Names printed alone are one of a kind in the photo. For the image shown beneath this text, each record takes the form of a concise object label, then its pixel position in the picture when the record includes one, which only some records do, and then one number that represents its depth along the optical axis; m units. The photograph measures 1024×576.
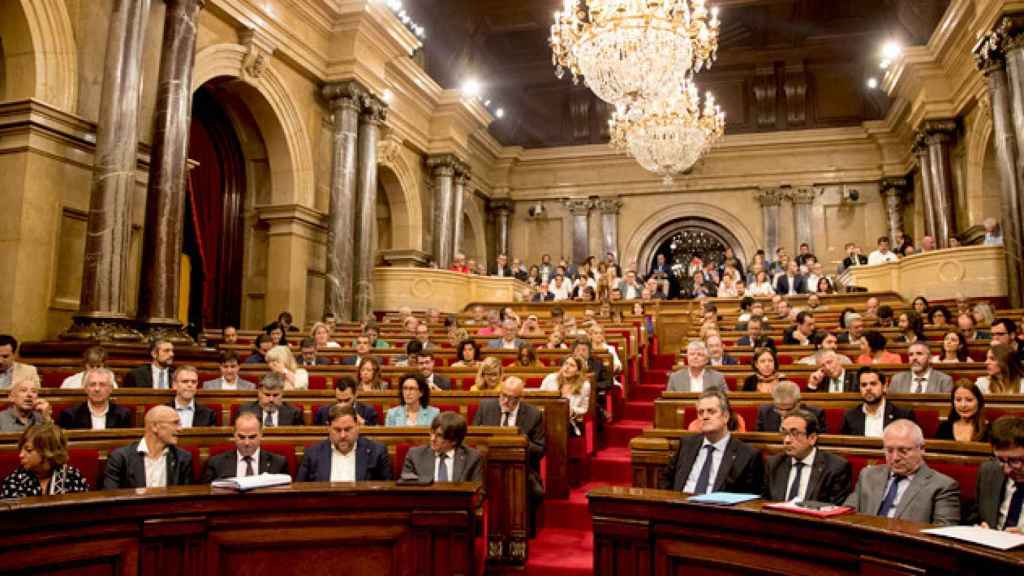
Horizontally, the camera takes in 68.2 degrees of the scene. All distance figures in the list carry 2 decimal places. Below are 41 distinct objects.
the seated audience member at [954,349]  5.42
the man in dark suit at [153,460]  3.21
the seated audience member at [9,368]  4.74
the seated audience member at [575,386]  5.14
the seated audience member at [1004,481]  2.53
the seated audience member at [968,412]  3.50
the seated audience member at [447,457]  3.31
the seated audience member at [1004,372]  4.16
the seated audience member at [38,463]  2.79
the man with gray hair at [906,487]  2.64
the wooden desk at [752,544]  1.89
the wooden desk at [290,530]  2.38
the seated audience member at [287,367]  5.48
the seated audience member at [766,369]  4.84
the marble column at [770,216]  16.72
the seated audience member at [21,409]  3.75
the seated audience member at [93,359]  4.79
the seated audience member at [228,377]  5.31
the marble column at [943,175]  12.67
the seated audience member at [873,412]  3.93
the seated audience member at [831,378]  4.89
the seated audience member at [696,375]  5.12
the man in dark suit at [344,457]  3.41
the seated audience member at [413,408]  4.36
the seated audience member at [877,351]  5.52
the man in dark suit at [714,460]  3.17
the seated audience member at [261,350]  6.55
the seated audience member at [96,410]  4.15
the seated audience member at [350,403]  4.48
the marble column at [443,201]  14.89
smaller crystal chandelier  11.48
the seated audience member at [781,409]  3.78
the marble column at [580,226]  18.02
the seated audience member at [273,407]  4.41
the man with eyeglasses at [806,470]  2.97
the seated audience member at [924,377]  4.54
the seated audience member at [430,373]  5.31
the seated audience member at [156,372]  5.34
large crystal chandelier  8.16
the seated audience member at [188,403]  4.41
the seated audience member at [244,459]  3.33
